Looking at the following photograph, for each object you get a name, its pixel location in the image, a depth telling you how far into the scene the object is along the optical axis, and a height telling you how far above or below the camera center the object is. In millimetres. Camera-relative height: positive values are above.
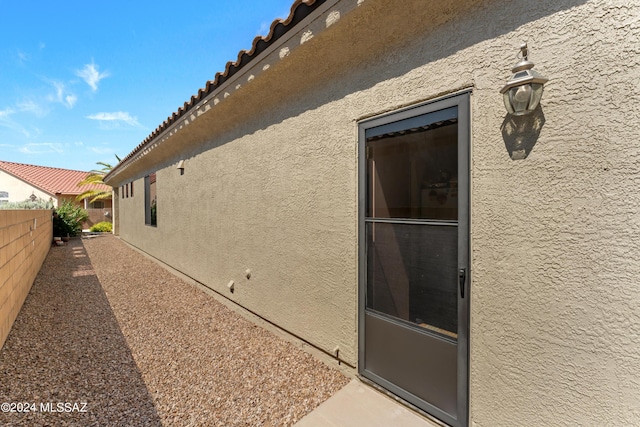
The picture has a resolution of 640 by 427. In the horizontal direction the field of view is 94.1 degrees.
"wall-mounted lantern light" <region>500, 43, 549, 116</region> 2197 +944
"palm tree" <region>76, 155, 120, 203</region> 28580 +1886
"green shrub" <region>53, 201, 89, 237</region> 19234 -656
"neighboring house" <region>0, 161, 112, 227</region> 29734 +2502
